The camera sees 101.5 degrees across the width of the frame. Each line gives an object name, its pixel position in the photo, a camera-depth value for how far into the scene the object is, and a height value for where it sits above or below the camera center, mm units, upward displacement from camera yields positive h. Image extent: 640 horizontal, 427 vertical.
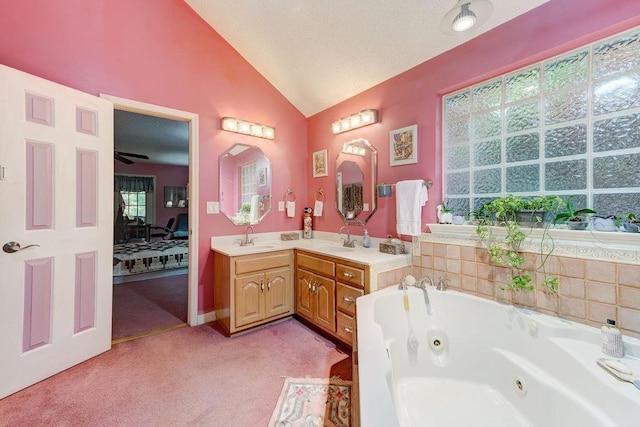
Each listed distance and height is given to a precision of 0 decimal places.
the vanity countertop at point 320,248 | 2191 -371
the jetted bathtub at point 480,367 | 1083 -814
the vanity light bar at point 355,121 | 2613 +968
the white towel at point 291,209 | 3324 +34
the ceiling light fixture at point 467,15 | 1385 +1080
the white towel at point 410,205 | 2178 +62
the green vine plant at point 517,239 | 1604 -173
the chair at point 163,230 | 7004 -516
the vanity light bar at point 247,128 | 2799 +948
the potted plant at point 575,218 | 1505 -31
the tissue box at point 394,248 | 2330 -329
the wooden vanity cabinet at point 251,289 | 2389 -752
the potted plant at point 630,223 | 1347 -52
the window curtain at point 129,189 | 6324 +428
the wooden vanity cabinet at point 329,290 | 2139 -707
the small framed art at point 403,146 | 2312 +607
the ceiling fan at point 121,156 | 4995 +1082
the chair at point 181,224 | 6895 -340
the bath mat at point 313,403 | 1456 -1159
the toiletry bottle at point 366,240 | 2676 -293
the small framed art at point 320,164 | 3223 +607
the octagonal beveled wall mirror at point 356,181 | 2707 +335
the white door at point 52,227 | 1664 -117
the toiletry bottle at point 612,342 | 1234 -616
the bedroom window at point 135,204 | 7074 +193
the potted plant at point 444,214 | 2107 -14
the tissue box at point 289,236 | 3213 -301
